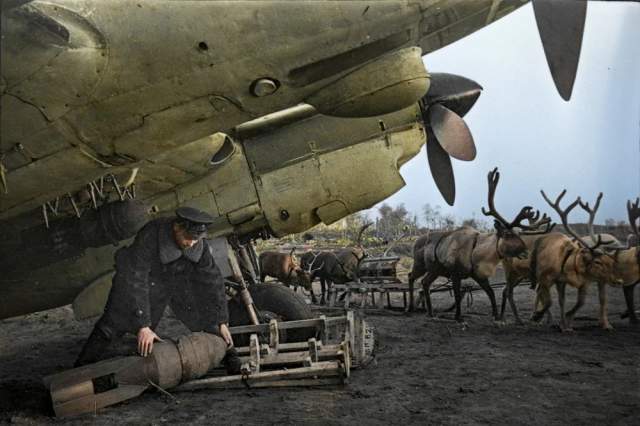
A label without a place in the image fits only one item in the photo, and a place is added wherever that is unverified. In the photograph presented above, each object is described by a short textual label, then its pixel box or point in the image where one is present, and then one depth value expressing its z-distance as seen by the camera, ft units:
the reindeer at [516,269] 31.04
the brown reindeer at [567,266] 27.94
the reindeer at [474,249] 30.94
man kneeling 14.79
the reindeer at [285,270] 48.21
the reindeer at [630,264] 27.40
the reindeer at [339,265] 46.39
